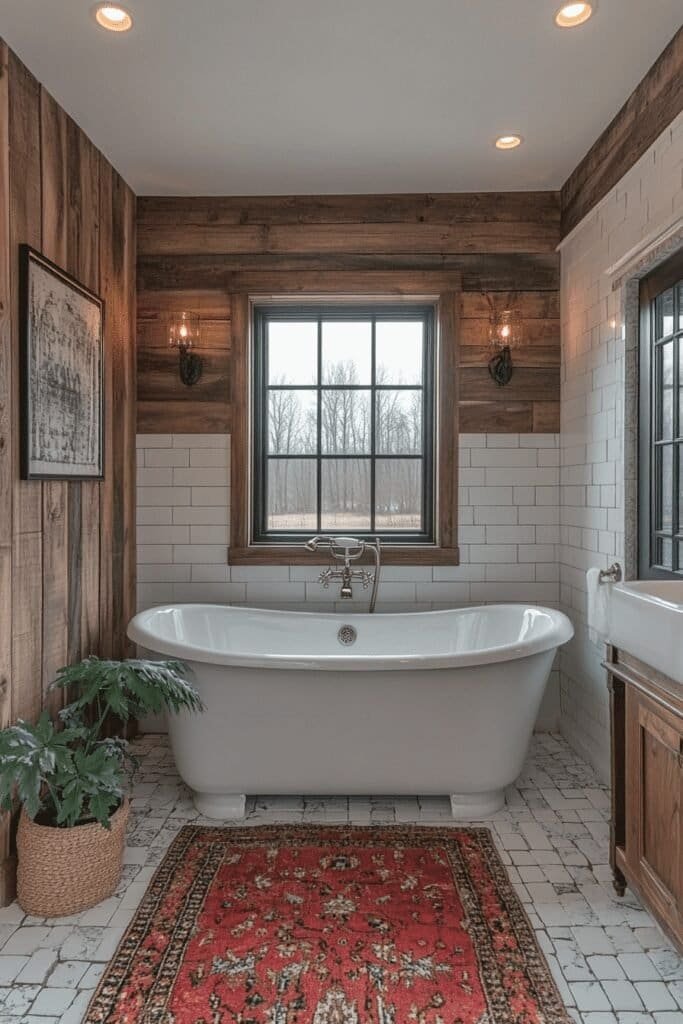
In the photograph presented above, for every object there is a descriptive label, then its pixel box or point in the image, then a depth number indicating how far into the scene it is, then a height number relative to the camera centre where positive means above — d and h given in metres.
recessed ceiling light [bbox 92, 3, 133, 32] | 2.10 +1.50
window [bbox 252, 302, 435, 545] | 3.73 +0.44
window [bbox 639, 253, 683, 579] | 2.48 +0.30
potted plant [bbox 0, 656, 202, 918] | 2.00 -0.97
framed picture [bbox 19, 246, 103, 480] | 2.39 +0.50
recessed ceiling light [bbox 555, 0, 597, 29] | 2.09 +1.50
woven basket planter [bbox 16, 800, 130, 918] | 2.08 -1.10
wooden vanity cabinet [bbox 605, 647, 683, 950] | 1.72 -0.78
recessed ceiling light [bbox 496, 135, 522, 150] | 2.92 +1.54
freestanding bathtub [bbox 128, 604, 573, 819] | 2.53 -0.82
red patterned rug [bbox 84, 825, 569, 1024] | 1.70 -1.21
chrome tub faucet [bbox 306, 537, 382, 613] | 3.44 -0.30
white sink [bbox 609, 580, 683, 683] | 1.66 -0.31
